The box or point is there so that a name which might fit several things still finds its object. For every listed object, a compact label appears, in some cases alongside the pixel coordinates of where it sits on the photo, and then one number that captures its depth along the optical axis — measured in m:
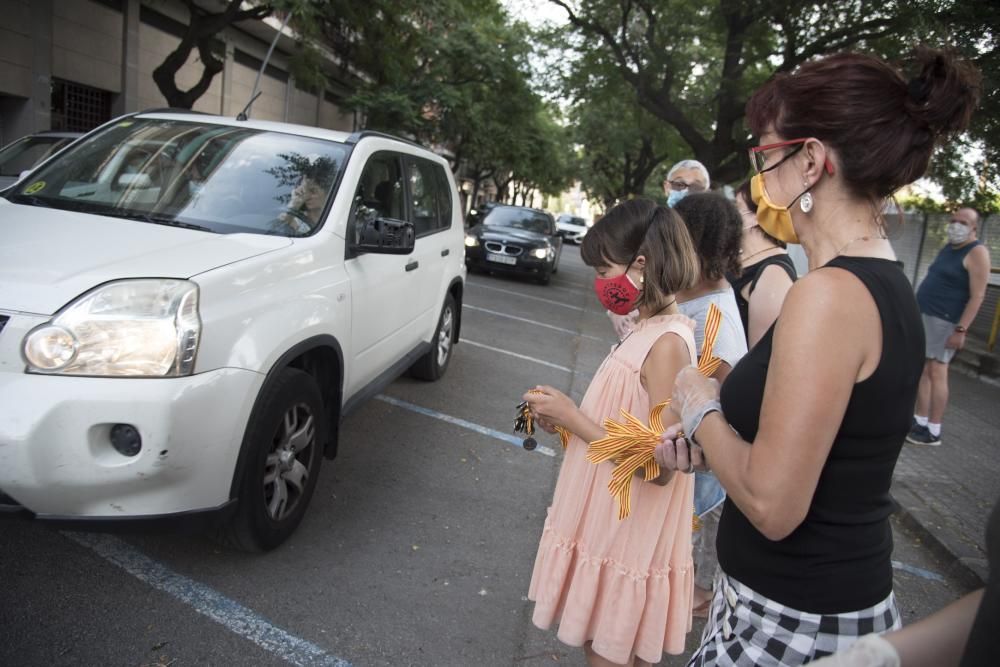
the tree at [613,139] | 18.23
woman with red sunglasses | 1.20
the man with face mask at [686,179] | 4.88
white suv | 2.33
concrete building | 12.47
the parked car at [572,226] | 39.71
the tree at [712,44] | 12.62
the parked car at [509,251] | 14.66
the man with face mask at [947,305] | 5.90
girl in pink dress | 1.96
